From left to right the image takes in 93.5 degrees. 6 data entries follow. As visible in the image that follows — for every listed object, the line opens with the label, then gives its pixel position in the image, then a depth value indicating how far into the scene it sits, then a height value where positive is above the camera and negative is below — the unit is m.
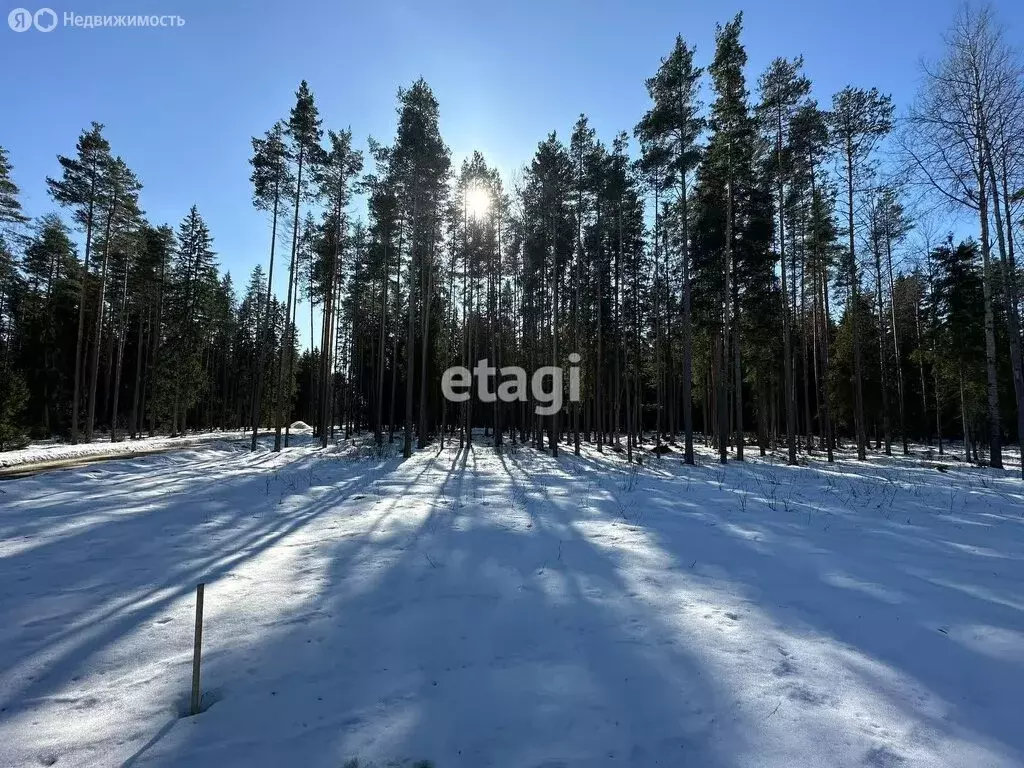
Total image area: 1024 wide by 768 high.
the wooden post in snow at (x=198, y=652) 2.86 -1.38
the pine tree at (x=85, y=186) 22.34 +10.92
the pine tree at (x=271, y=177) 21.66 +11.14
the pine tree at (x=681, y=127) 17.53 +10.97
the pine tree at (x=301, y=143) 21.53 +12.59
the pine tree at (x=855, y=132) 18.38 +11.23
